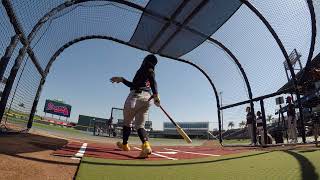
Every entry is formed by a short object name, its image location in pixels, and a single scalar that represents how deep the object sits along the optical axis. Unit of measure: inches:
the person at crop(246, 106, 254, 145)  302.2
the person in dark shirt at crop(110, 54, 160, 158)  136.8
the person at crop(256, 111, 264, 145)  298.6
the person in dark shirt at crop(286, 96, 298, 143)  274.1
